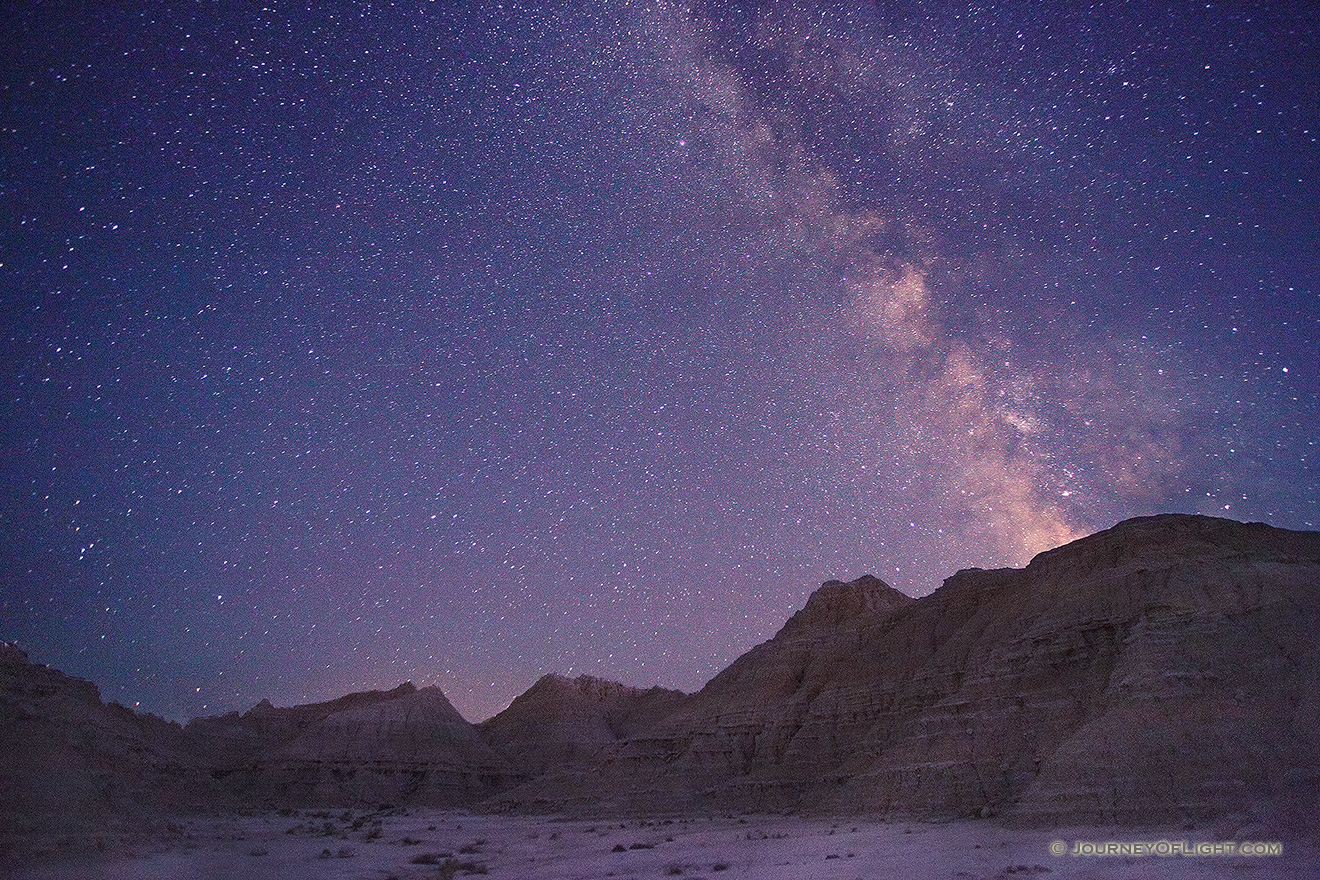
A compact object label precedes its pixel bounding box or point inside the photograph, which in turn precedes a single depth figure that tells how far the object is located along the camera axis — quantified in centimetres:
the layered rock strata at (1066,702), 2609
